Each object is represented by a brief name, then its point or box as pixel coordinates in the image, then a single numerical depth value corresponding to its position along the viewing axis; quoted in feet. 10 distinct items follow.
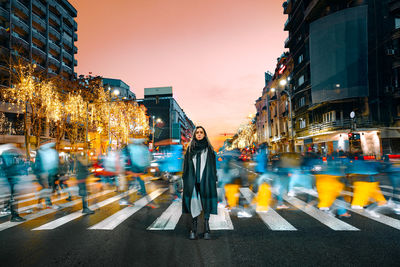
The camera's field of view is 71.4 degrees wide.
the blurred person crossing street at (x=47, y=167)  24.75
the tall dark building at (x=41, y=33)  118.62
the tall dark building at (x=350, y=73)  97.19
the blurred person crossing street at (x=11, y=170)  20.79
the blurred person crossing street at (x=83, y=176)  23.03
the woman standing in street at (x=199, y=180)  15.21
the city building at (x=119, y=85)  273.75
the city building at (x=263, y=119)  241.82
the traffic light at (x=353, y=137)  68.47
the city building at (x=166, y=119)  368.07
